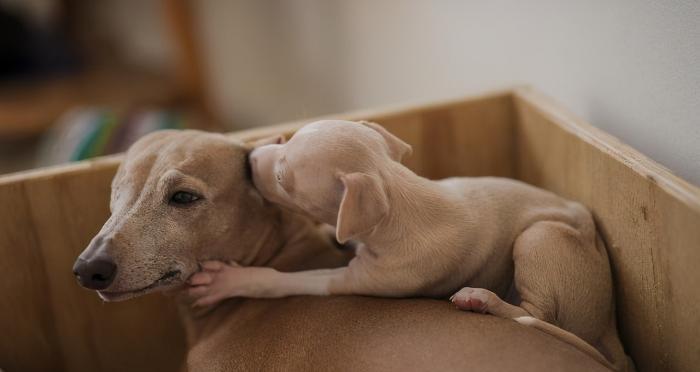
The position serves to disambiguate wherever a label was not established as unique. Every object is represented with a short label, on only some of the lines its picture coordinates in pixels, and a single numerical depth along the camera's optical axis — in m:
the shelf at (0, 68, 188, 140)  3.67
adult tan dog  1.06
